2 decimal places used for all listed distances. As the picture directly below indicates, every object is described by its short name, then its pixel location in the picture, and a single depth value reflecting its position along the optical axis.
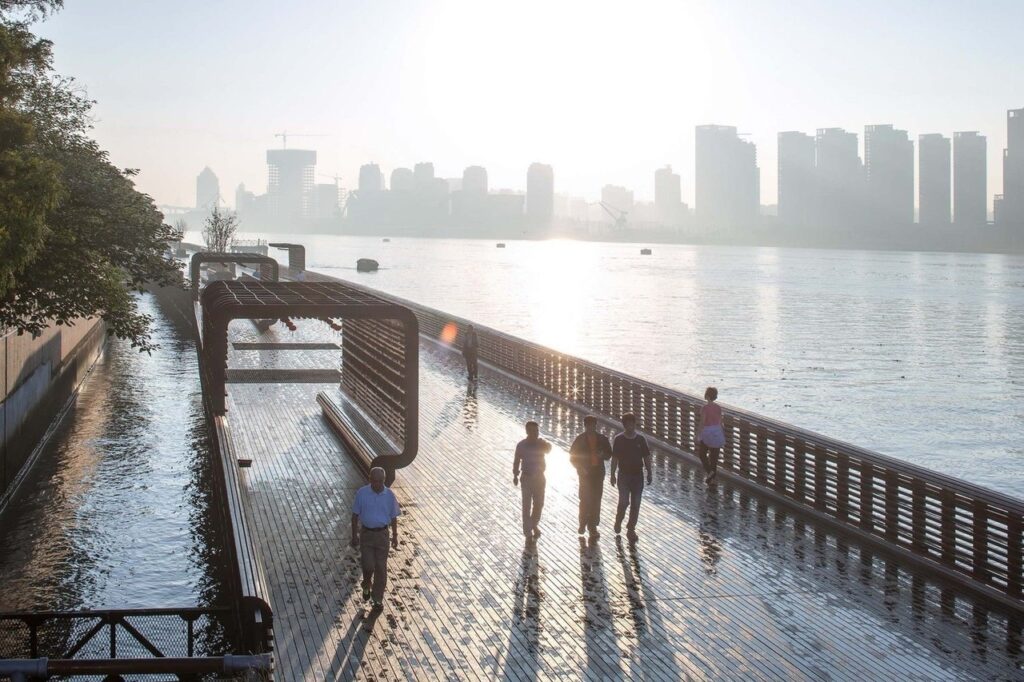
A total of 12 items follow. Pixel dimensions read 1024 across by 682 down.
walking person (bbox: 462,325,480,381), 31.73
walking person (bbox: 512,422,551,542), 14.53
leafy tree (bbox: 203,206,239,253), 128.25
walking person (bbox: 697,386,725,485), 18.05
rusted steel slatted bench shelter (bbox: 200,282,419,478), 17.86
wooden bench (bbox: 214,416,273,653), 9.62
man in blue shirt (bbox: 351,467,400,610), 11.84
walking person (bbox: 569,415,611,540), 14.33
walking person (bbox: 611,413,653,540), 14.64
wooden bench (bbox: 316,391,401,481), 18.25
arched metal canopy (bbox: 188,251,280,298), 49.06
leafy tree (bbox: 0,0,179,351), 15.48
